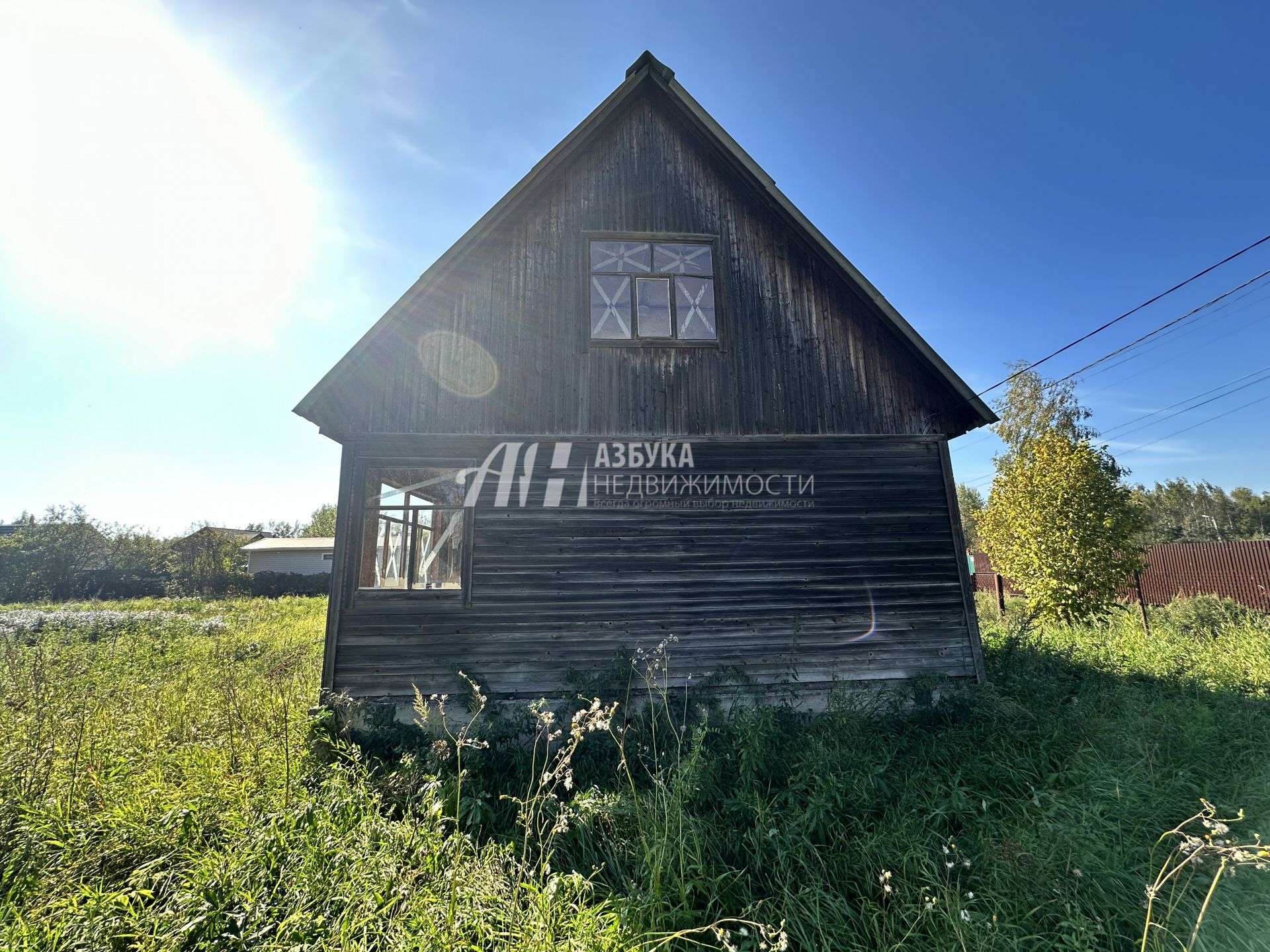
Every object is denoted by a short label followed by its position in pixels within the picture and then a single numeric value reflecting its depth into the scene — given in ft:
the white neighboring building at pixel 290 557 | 117.70
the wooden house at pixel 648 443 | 21.43
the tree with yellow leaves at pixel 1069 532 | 36.65
